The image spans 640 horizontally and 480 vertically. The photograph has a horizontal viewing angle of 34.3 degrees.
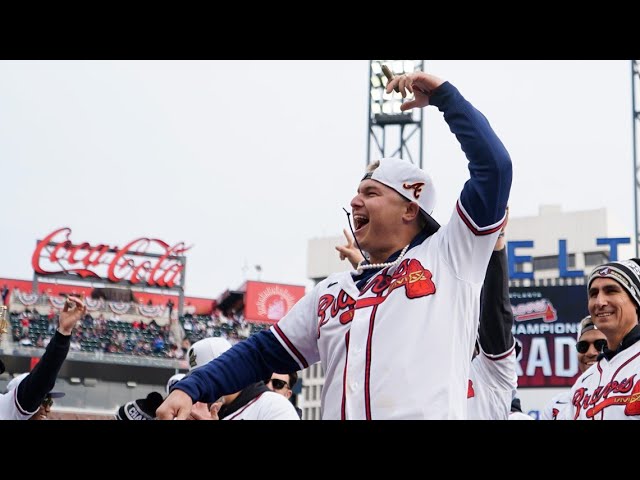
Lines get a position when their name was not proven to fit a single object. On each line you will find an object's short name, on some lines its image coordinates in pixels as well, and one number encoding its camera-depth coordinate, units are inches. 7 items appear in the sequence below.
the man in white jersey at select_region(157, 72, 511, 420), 130.5
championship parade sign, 1087.0
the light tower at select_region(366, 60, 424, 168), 920.9
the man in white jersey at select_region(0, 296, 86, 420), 234.1
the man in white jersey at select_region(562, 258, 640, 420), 188.7
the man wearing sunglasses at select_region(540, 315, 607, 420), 263.6
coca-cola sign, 1895.9
